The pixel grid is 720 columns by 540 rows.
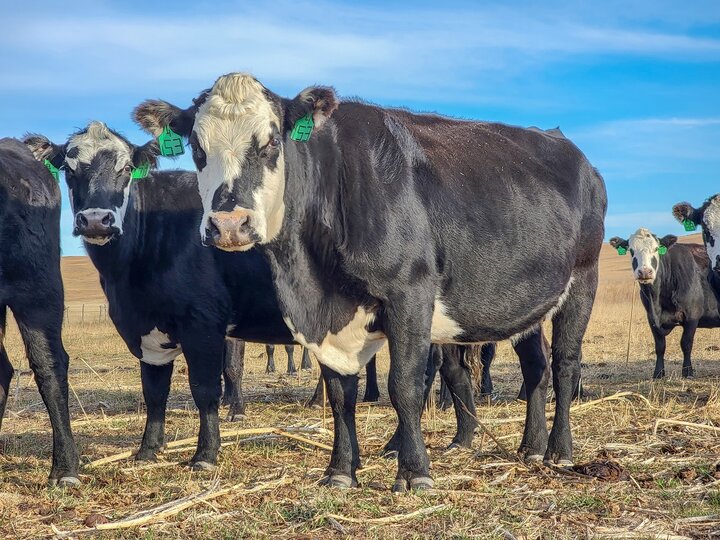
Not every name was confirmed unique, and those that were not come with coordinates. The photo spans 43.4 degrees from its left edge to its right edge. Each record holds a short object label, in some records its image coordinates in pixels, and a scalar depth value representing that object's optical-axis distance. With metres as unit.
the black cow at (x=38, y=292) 6.37
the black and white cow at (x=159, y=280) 7.39
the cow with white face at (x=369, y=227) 5.59
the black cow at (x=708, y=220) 12.90
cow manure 6.08
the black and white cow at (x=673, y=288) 17.55
